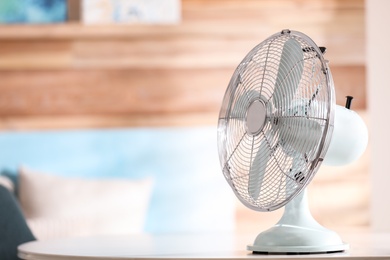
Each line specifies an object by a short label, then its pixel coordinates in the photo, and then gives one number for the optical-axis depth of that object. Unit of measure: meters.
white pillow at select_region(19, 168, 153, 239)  4.18
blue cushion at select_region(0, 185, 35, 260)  2.68
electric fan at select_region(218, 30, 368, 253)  2.10
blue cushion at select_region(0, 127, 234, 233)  4.47
